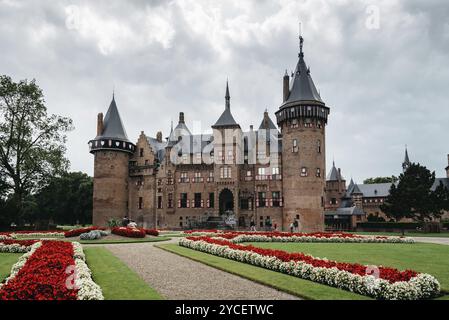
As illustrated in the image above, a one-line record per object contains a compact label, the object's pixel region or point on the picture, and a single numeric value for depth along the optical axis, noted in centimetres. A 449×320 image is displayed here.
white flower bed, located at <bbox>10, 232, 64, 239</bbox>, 3165
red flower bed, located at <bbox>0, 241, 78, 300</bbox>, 789
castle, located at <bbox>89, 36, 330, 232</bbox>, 4991
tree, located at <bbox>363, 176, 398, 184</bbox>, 9670
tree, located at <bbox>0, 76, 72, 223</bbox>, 4059
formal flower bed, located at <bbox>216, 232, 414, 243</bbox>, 2768
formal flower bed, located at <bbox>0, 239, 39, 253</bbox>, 2047
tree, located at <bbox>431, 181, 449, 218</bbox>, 5509
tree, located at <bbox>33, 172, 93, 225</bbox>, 6738
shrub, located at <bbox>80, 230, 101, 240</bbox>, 2828
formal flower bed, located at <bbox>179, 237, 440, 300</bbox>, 921
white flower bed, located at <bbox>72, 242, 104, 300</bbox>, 829
